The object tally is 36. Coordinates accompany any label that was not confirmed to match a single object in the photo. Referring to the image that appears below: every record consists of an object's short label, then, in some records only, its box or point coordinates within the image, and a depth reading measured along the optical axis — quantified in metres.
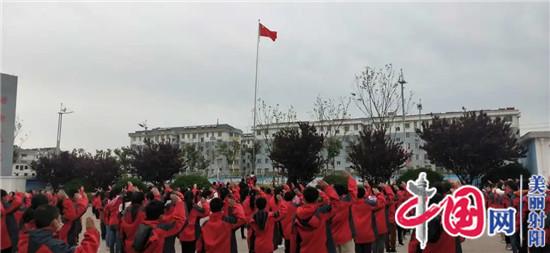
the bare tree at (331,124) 33.03
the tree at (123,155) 44.75
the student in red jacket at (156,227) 4.93
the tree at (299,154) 22.16
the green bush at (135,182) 24.61
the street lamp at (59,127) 42.84
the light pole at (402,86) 29.35
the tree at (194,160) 57.41
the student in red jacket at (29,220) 3.87
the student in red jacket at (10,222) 6.82
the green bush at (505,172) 24.44
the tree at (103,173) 33.81
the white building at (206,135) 80.61
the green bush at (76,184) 29.19
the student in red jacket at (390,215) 9.40
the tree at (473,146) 24.42
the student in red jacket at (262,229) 6.71
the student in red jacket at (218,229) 6.02
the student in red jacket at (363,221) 7.63
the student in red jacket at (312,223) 5.92
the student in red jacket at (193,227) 7.21
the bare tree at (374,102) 27.70
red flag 25.38
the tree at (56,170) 34.12
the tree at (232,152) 55.75
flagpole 26.05
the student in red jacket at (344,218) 7.03
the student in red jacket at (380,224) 8.31
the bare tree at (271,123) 33.66
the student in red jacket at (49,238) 3.76
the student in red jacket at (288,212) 7.30
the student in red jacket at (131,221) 5.74
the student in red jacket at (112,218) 8.88
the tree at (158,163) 30.19
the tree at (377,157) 22.25
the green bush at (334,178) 21.62
